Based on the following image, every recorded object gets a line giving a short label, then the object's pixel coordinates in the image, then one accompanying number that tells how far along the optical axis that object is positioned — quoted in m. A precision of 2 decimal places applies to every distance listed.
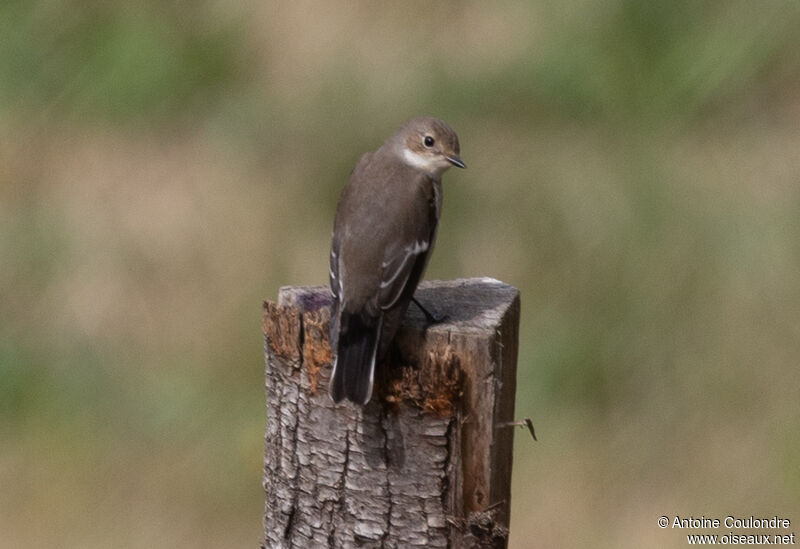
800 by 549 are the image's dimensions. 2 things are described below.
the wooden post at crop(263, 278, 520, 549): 7.79
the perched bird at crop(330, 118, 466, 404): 8.07
